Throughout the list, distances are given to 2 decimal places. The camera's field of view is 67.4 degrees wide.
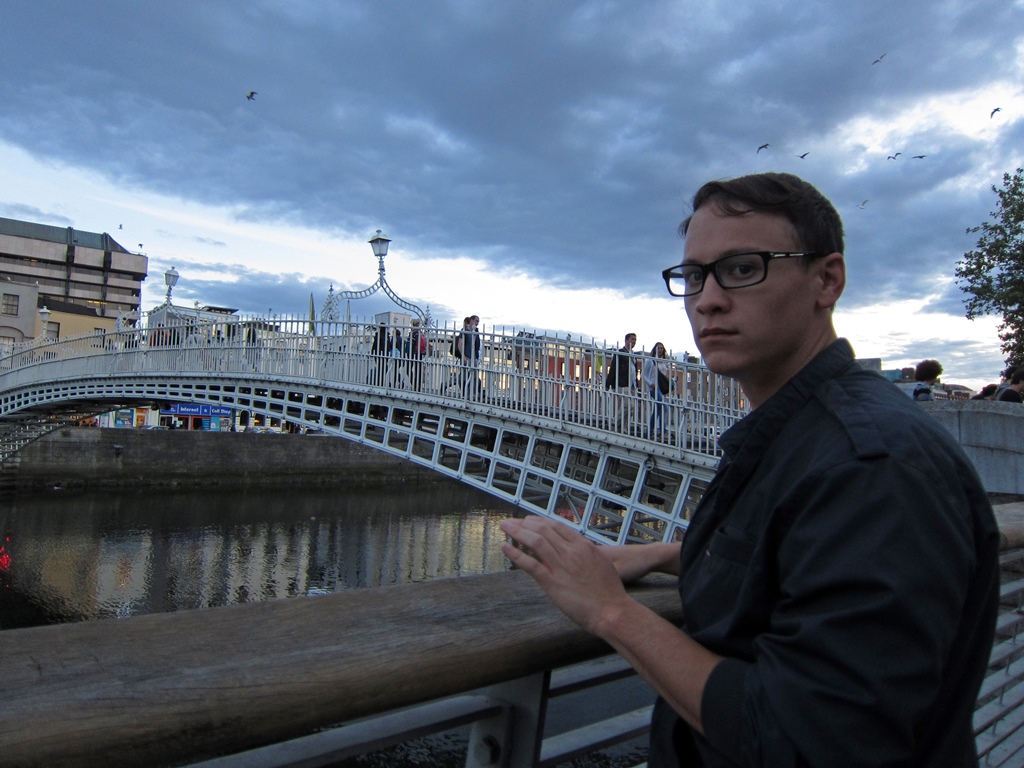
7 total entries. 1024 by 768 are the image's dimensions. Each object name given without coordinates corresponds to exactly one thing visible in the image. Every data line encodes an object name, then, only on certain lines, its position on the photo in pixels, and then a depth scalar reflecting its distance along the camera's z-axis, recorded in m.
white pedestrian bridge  10.12
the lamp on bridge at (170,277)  22.47
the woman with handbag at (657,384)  10.07
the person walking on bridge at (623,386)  10.51
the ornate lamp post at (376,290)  15.76
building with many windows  68.04
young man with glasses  0.84
